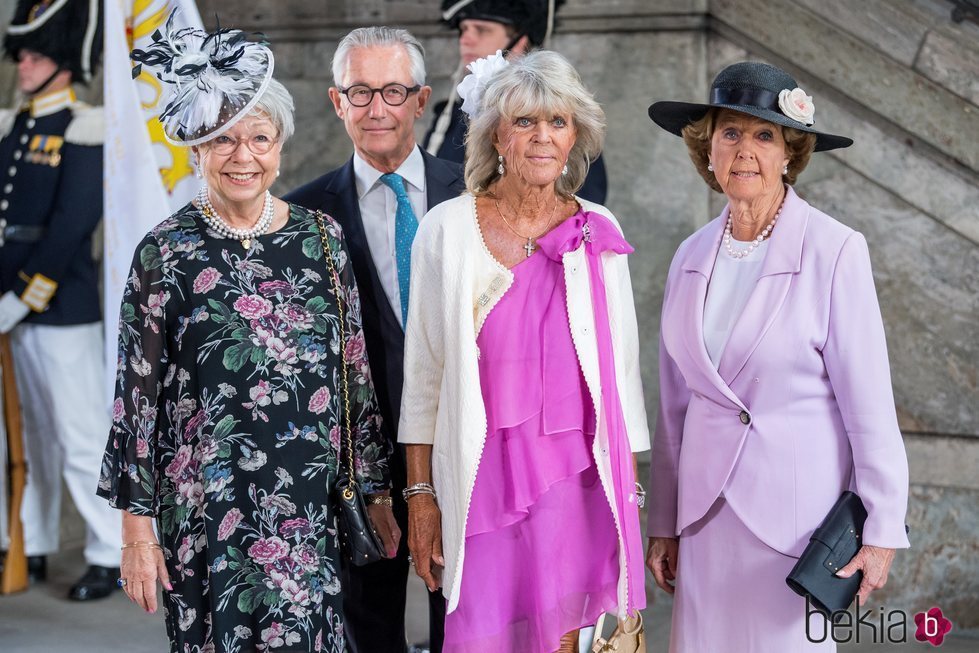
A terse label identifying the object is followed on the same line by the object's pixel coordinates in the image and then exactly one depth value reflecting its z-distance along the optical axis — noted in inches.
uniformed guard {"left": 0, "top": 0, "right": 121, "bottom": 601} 201.2
